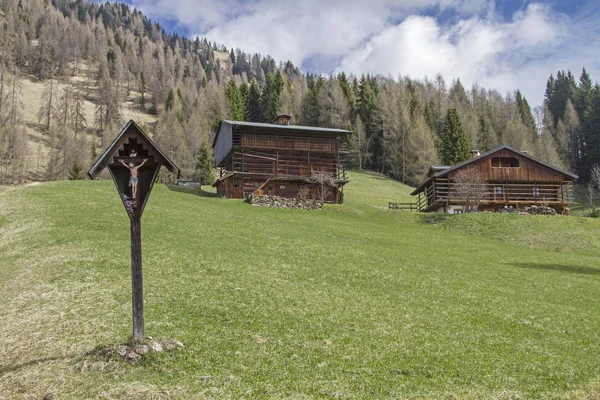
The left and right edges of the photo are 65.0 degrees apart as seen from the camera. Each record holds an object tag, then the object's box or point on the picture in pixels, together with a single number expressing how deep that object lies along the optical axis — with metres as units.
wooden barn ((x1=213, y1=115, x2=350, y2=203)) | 55.00
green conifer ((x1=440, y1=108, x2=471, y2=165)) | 96.50
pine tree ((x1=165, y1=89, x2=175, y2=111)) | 133.50
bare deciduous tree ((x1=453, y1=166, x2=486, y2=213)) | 52.09
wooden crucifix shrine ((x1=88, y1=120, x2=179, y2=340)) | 10.74
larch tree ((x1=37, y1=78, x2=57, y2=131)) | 111.61
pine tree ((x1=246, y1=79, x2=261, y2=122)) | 117.45
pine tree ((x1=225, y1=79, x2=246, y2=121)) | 106.66
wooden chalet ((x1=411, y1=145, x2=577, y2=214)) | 55.91
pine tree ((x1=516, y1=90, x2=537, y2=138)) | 127.24
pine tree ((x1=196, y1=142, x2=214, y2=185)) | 75.81
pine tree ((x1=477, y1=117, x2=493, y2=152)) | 114.38
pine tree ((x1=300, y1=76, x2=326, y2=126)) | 112.34
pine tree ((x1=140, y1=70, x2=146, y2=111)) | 146.12
